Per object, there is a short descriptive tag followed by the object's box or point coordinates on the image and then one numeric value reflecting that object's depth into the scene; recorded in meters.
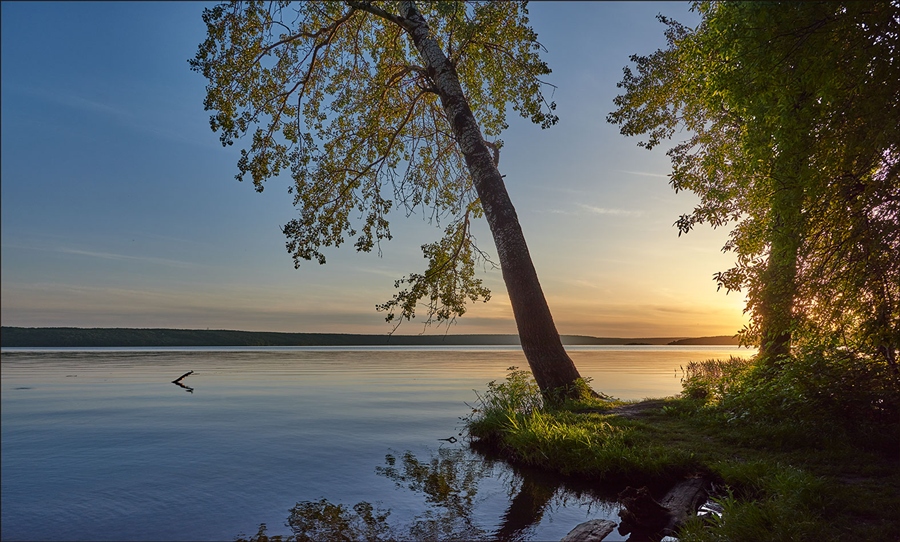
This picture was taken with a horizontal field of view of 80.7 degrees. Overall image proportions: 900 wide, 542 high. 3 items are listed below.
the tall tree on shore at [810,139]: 6.54
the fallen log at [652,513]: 6.26
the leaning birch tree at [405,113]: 12.80
